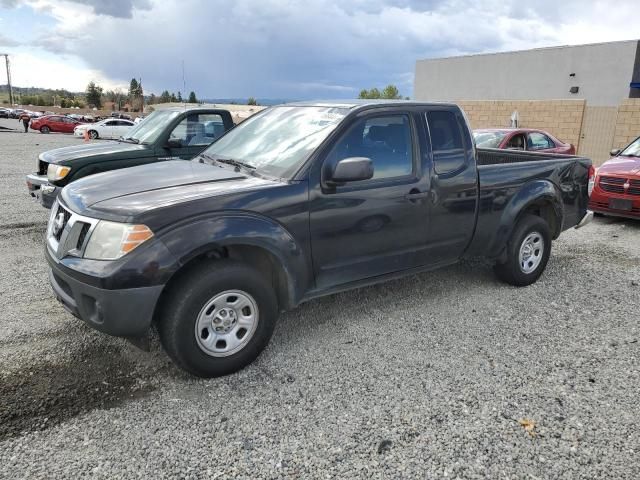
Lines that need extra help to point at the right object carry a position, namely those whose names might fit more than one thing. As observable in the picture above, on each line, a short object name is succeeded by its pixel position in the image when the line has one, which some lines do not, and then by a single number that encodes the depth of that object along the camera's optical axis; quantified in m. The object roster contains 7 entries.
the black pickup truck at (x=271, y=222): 3.12
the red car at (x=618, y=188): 8.37
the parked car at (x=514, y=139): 10.21
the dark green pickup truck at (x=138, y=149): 6.74
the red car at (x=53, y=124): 37.75
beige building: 18.67
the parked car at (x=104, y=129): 30.71
